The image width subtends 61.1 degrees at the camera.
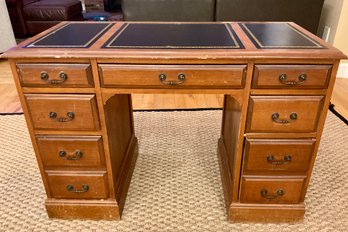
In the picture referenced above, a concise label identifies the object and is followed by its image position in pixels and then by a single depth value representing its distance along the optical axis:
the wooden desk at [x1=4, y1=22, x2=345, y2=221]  1.02
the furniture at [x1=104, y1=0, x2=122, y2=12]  5.20
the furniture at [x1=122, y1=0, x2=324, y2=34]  2.45
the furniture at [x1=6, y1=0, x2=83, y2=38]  3.85
